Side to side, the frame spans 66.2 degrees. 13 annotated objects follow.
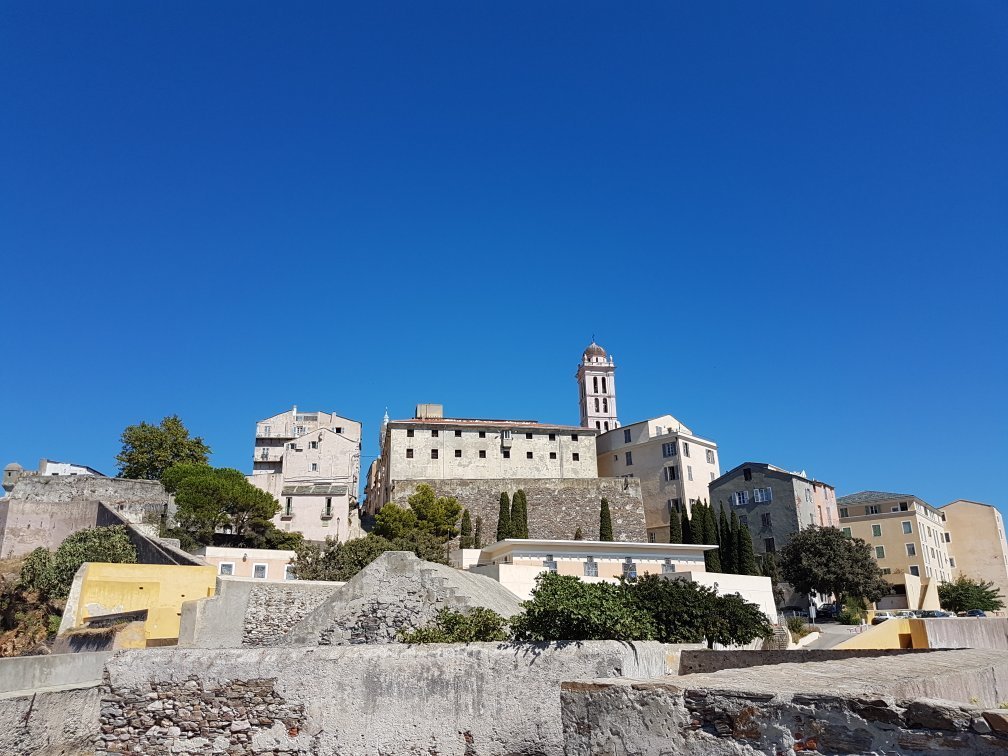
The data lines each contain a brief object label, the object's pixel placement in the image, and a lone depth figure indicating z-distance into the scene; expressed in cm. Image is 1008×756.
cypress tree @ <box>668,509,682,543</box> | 5550
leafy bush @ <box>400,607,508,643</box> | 1041
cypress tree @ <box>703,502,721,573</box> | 5022
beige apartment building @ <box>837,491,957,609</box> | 6141
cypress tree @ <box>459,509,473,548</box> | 5147
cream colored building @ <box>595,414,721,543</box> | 6341
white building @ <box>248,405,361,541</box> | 5009
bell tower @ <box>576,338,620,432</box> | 9498
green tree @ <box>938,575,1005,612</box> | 5981
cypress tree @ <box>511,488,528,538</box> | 5294
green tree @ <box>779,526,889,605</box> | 4859
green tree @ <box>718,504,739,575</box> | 5209
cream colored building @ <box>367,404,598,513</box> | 6081
